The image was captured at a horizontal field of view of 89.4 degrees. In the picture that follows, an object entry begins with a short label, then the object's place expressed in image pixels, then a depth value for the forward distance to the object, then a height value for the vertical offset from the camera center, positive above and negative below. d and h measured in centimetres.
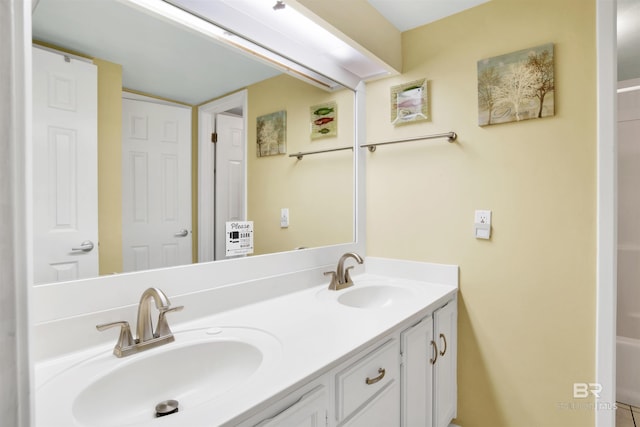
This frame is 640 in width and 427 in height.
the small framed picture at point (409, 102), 177 +62
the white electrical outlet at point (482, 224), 158 -6
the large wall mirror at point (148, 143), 92 +25
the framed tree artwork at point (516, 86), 142 +57
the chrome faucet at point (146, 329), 91 -35
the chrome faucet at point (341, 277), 164 -34
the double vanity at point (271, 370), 73 -42
